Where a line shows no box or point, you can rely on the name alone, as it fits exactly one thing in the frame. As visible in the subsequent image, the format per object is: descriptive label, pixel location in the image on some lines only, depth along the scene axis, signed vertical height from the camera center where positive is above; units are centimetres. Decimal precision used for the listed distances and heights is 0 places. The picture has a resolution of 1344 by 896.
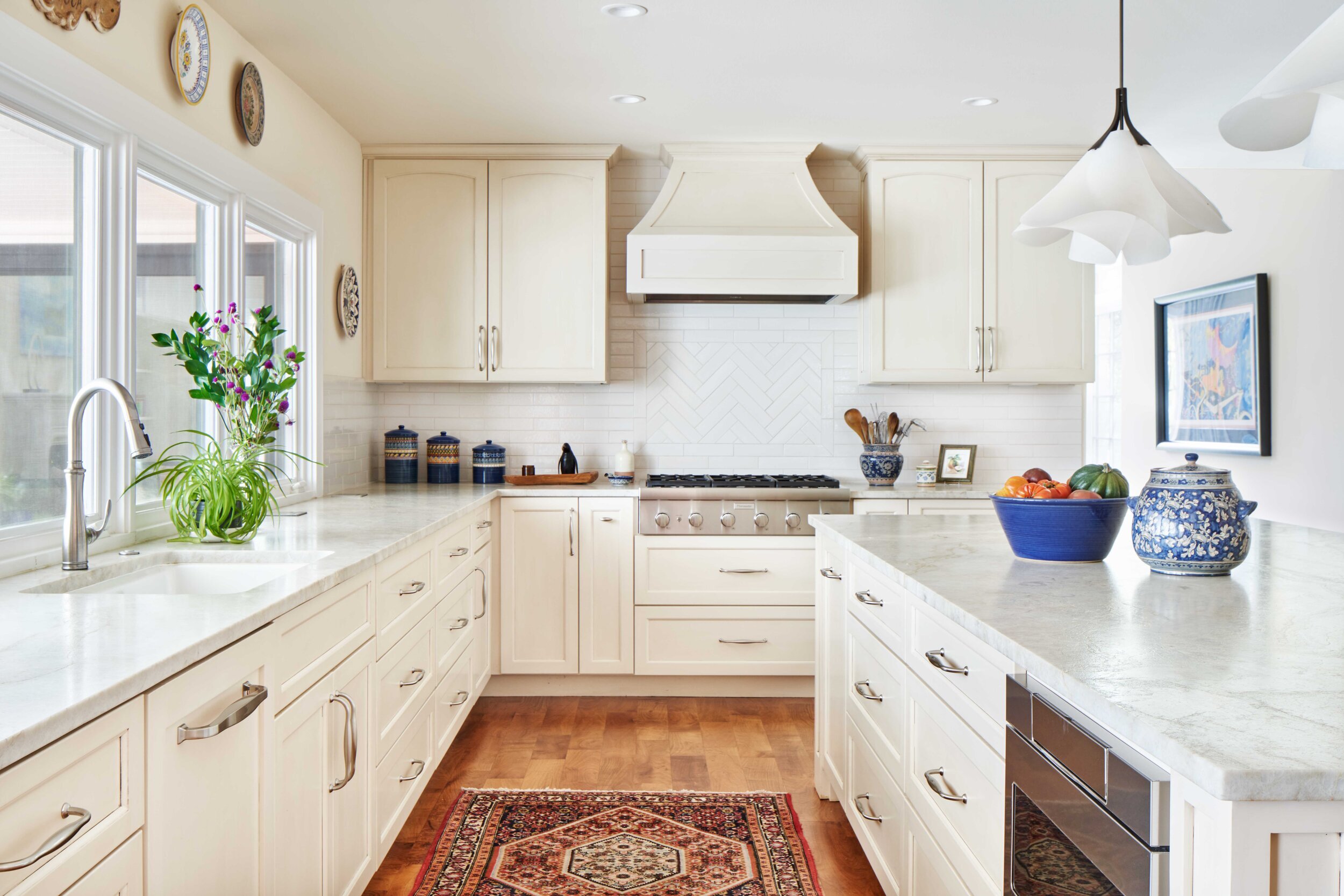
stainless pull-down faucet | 170 -3
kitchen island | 82 -27
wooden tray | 402 -15
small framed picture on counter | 433 -9
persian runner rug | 236 -113
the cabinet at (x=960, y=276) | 410 +77
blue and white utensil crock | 411 -8
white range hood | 389 +91
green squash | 187 -7
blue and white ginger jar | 167 -14
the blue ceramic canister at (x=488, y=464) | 423 -9
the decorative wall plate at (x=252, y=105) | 283 +108
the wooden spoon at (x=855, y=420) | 433 +12
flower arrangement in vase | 222 +1
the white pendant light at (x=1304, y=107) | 100 +44
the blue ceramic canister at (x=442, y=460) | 427 -7
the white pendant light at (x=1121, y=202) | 165 +46
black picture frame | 492 +47
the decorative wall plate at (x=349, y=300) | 378 +61
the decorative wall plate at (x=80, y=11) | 195 +97
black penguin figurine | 420 -8
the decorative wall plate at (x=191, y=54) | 245 +108
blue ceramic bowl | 184 -16
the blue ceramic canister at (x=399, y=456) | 420 -5
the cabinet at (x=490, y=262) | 407 +82
